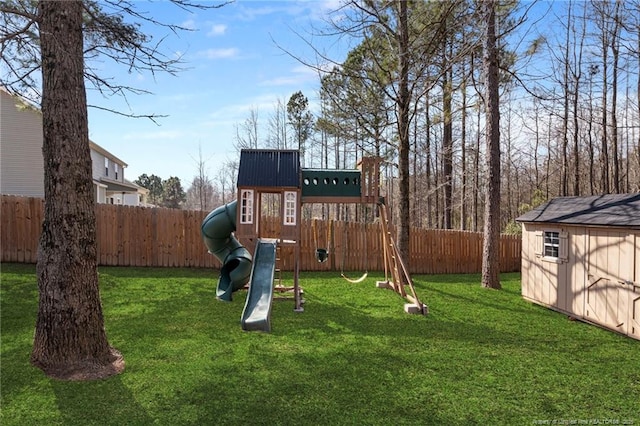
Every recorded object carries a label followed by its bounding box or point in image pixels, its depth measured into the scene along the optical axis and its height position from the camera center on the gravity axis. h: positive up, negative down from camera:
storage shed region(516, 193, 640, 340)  6.07 -0.73
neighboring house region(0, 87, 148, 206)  16.61 +3.04
